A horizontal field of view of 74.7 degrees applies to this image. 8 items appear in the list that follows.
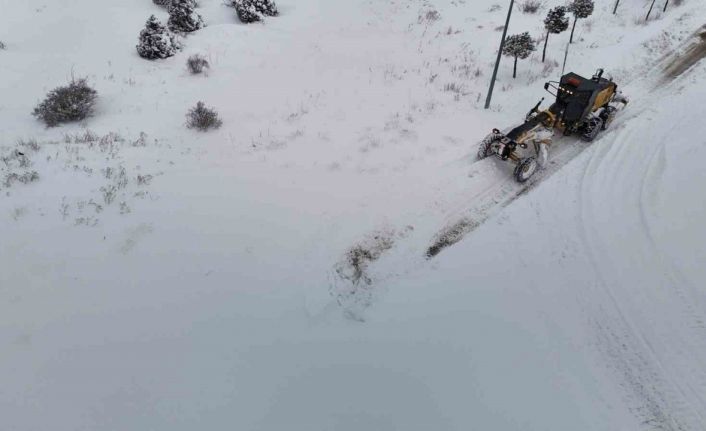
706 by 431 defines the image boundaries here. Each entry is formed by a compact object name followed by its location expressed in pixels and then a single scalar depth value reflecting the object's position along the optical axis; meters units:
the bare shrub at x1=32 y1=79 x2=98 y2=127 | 11.88
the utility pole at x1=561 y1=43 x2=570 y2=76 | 15.32
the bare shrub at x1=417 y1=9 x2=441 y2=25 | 19.58
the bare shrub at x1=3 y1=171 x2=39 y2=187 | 9.16
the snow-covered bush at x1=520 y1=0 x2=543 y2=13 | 20.11
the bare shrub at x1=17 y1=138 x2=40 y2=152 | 10.37
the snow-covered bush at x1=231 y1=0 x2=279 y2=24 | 17.36
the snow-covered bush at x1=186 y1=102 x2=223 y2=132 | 11.77
